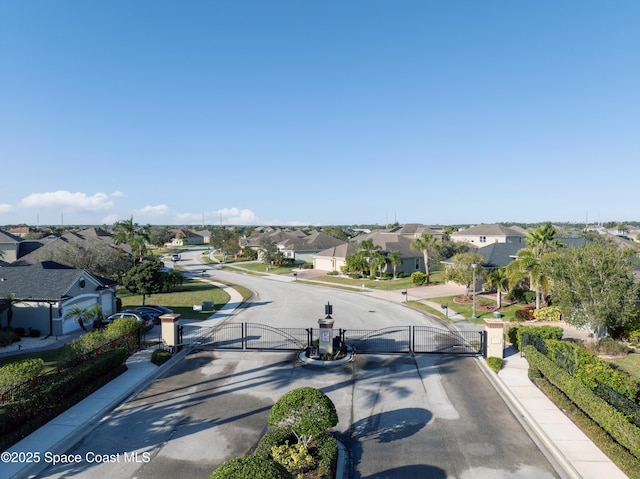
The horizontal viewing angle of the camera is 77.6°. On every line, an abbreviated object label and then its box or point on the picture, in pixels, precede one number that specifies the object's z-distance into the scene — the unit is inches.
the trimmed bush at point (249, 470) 286.0
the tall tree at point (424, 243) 1914.5
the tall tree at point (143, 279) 1401.3
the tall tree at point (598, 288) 818.2
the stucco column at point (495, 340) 784.3
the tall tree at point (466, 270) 1400.1
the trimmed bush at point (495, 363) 733.3
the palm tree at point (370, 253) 2079.2
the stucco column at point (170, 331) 840.9
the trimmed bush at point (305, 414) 430.0
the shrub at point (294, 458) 411.2
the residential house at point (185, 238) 5600.4
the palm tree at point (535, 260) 1154.0
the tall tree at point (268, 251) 2760.8
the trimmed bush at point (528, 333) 835.4
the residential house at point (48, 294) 996.6
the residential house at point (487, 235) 3580.7
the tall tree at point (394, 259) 2037.4
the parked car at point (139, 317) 1042.1
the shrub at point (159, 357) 760.3
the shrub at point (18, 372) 513.7
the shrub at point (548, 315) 1147.9
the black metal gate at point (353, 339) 863.7
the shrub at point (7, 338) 899.9
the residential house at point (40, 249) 1802.3
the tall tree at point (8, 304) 981.8
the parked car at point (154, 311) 1112.1
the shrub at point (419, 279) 1820.9
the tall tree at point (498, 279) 1300.4
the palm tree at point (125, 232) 2366.1
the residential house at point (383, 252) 2265.0
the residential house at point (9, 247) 2012.8
